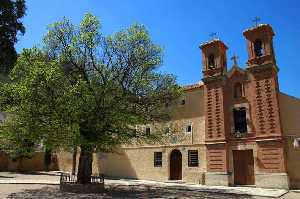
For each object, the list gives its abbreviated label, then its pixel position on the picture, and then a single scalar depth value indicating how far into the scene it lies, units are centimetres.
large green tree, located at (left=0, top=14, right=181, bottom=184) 1642
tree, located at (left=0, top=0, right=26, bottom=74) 1745
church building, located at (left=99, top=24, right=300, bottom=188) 2330
